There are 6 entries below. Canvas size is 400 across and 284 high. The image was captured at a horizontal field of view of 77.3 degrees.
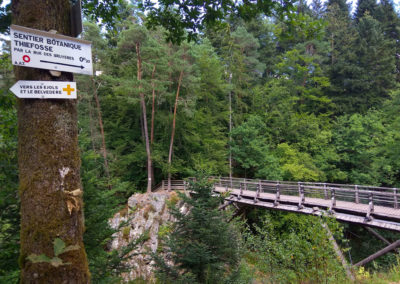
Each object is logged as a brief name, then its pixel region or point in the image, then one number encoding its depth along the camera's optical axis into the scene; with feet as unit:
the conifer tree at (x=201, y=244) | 16.05
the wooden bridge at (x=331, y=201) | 27.14
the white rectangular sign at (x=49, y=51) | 5.23
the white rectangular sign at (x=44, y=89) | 5.26
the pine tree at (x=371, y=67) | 86.69
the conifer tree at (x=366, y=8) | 104.12
